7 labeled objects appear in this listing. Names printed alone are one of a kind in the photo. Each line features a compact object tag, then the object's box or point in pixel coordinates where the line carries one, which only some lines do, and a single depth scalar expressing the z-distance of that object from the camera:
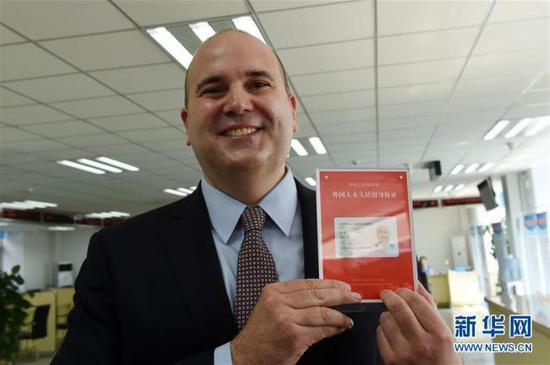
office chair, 8.88
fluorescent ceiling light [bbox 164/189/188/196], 11.45
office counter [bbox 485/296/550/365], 2.75
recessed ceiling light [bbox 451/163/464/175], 10.64
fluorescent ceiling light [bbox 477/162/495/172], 10.52
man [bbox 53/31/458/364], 1.02
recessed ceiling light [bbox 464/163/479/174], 10.60
